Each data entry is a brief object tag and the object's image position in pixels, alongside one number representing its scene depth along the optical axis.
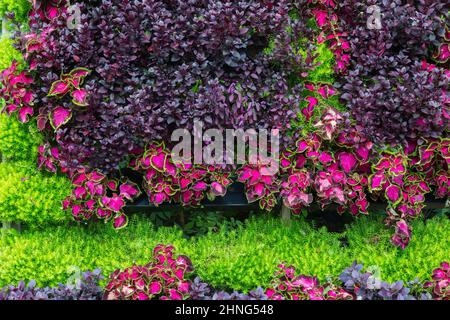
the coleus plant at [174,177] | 2.87
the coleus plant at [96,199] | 2.87
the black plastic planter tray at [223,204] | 3.15
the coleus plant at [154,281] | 2.62
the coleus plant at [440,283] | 2.72
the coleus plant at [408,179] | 2.86
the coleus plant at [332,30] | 2.93
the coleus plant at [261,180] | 2.87
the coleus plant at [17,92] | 2.80
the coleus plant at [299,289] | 2.66
